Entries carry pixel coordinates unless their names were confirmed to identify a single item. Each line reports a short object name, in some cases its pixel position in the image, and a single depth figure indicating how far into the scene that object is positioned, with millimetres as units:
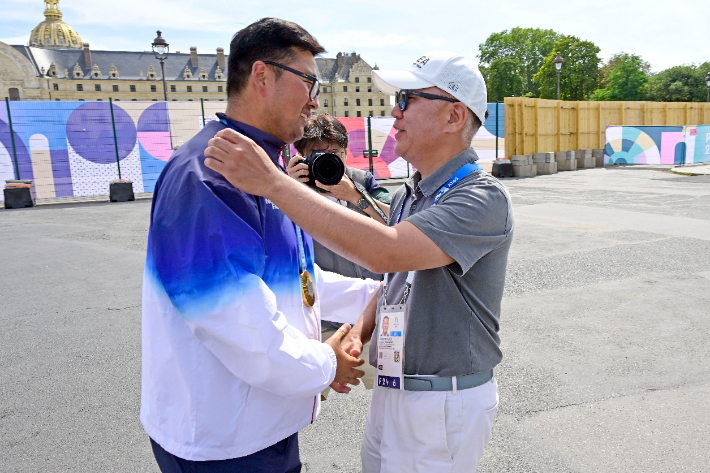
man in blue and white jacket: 1391
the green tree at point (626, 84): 67312
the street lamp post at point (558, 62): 29766
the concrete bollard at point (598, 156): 29241
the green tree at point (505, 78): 73062
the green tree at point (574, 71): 64500
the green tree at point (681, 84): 60344
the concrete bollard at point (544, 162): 24547
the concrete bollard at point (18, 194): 15472
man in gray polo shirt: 1631
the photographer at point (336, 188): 2841
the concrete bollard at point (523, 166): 23250
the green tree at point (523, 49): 75938
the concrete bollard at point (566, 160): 26703
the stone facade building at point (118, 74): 91875
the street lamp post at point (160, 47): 18578
